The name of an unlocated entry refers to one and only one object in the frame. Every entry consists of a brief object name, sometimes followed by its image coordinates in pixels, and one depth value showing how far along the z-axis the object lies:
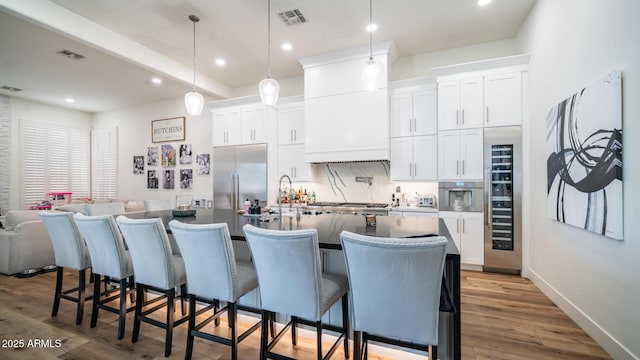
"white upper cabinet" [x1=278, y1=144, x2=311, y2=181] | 4.84
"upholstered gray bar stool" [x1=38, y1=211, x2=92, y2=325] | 2.42
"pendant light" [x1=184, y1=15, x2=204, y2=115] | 3.14
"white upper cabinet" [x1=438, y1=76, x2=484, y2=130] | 3.70
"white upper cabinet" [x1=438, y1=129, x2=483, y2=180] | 3.70
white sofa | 3.72
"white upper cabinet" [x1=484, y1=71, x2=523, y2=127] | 3.54
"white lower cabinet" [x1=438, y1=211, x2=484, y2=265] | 3.68
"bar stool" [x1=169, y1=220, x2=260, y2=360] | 1.70
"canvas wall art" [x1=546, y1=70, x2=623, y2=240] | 1.89
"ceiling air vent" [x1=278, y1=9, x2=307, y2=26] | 3.31
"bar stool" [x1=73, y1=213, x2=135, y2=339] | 2.15
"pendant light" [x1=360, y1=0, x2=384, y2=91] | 2.49
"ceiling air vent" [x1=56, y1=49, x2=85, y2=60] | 3.93
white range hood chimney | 4.12
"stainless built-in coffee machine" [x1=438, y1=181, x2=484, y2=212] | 3.69
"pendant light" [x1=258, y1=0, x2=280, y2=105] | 2.75
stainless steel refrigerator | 4.96
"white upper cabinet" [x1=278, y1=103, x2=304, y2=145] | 4.87
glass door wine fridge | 3.54
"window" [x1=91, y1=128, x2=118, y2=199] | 7.11
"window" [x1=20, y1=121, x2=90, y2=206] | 6.16
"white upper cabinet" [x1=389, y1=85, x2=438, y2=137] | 4.03
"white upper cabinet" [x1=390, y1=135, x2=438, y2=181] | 4.01
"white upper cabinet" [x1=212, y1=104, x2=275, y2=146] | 4.97
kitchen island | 1.47
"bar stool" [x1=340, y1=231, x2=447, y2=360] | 1.25
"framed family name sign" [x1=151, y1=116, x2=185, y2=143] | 6.24
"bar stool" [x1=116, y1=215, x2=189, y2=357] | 1.92
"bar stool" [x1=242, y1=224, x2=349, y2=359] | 1.47
